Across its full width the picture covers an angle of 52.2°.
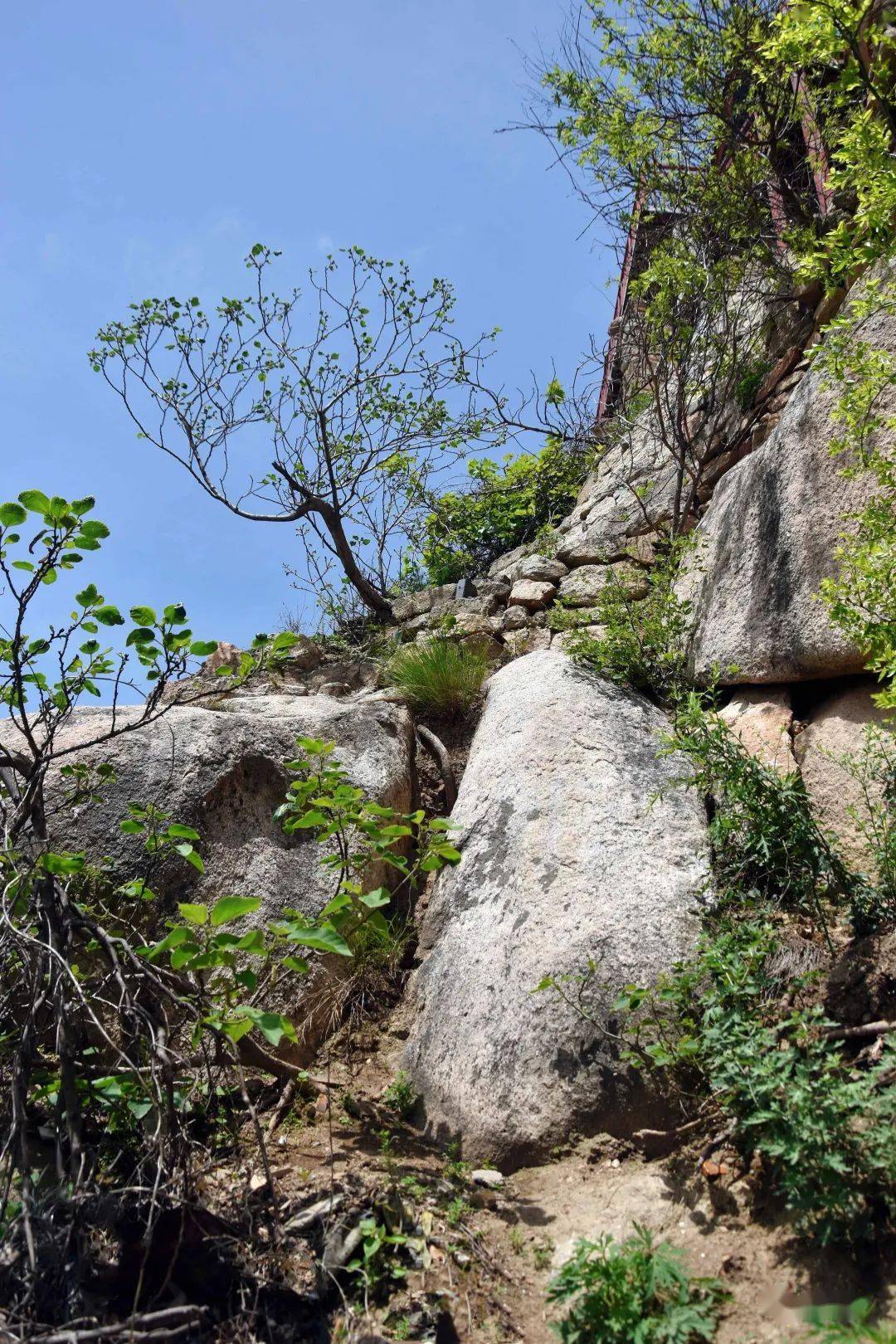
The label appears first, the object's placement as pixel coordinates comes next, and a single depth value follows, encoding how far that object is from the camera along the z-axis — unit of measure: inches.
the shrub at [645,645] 177.8
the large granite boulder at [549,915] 114.7
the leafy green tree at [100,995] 84.1
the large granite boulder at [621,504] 249.3
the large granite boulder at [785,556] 149.7
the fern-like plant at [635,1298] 78.2
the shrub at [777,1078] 82.0
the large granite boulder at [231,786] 154.7
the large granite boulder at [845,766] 126.8
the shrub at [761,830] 119.7
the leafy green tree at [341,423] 315.9
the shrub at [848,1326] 66.9
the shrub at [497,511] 315.6
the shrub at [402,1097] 126.0
